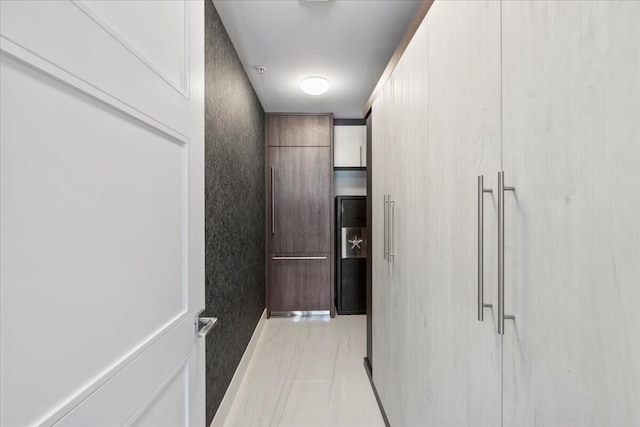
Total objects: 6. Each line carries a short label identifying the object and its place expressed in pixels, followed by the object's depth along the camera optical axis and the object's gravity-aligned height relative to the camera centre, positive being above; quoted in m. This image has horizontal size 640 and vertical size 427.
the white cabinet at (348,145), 3.96 +0.88
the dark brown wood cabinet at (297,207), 3.77 +0.07
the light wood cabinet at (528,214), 0.47 +0.00
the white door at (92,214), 0.39 +0.00
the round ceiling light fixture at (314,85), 2.80 +1.19
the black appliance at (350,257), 3.83 -0.56
